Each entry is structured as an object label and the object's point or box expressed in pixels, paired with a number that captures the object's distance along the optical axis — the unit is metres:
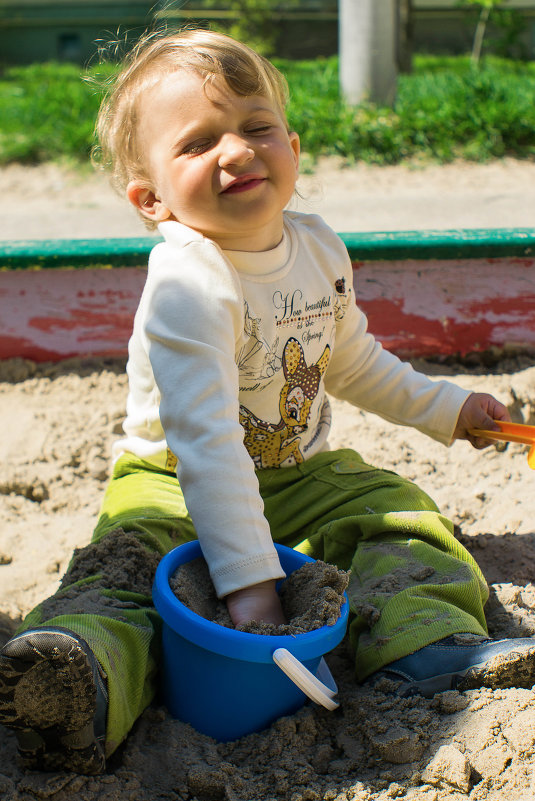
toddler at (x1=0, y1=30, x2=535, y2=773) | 1.33
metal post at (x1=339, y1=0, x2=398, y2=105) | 5.61
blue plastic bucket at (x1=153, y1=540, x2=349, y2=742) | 1.29
